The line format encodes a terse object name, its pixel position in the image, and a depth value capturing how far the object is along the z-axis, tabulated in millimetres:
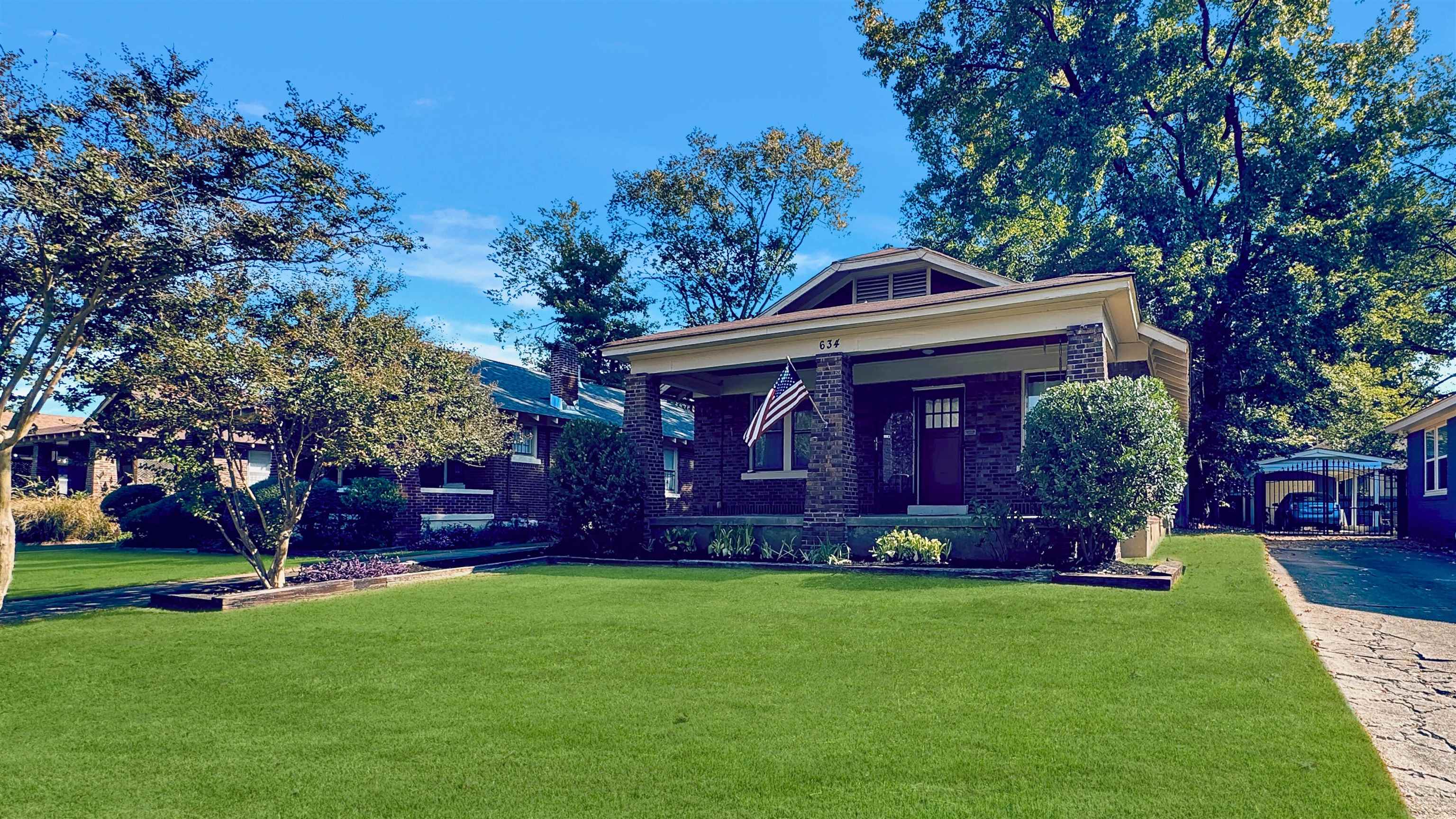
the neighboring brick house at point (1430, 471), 17922
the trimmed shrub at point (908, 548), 12305
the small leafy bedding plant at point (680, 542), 14938
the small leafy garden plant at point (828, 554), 13008
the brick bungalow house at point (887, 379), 12992
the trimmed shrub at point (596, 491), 15109
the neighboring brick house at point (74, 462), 22984
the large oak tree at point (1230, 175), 23438
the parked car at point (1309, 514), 24516
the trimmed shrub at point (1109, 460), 10500
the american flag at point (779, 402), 13773
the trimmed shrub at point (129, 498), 21328
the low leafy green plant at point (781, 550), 13888
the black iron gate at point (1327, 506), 24062
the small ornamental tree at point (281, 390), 9211
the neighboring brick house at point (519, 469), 20422
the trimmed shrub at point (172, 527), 18703
